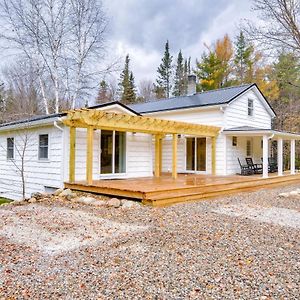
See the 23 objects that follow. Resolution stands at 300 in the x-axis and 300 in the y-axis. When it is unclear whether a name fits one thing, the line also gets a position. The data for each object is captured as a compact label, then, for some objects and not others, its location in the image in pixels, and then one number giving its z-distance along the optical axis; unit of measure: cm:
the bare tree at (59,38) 1775
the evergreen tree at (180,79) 3534
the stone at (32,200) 887
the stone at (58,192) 940
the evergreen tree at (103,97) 3066
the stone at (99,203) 818
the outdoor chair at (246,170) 1400
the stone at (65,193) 917
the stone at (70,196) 895
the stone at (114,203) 795
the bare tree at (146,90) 3682
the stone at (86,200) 838
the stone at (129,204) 775
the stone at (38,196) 909
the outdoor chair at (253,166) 1466
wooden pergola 885
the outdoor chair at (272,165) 1608
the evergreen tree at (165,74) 3578
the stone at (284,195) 1024
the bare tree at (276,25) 1166
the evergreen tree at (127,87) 3434
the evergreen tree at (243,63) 2745
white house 1006
